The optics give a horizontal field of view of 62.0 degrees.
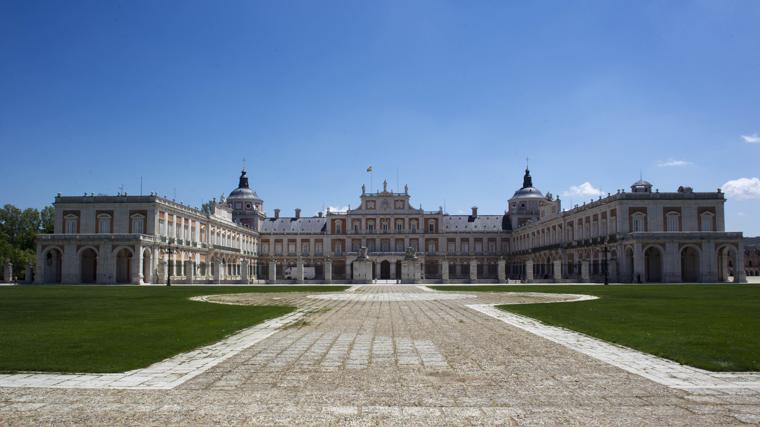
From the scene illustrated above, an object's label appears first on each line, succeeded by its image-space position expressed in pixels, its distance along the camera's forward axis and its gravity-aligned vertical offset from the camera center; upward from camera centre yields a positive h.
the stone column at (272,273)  63.25 -1.30
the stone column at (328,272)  64.38 -1.24
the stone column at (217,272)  61.42 -1.15
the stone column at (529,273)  63.83 -1.45
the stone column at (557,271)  60.72 -1.20
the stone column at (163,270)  61.03 -0.93
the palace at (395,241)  59.06 +2.18
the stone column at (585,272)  60.00 -1.27
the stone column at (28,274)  62.22 -1.28
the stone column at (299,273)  63.95 -1.33
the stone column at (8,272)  64.38 -1.09
